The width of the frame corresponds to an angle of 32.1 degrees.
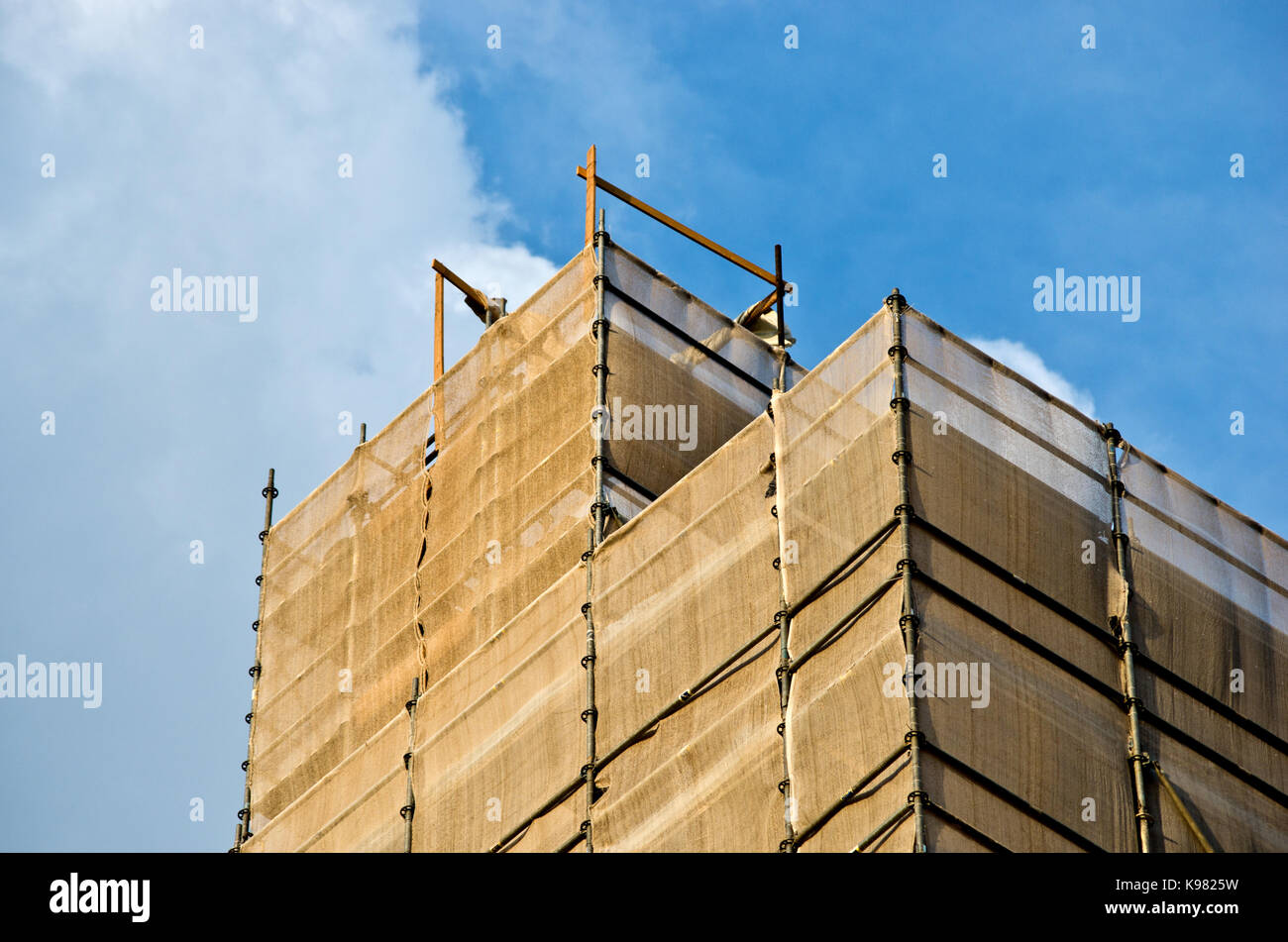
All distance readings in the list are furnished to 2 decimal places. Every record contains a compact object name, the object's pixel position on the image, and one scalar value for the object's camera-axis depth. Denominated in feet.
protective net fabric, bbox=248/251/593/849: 100.37
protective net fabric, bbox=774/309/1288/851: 69.62
